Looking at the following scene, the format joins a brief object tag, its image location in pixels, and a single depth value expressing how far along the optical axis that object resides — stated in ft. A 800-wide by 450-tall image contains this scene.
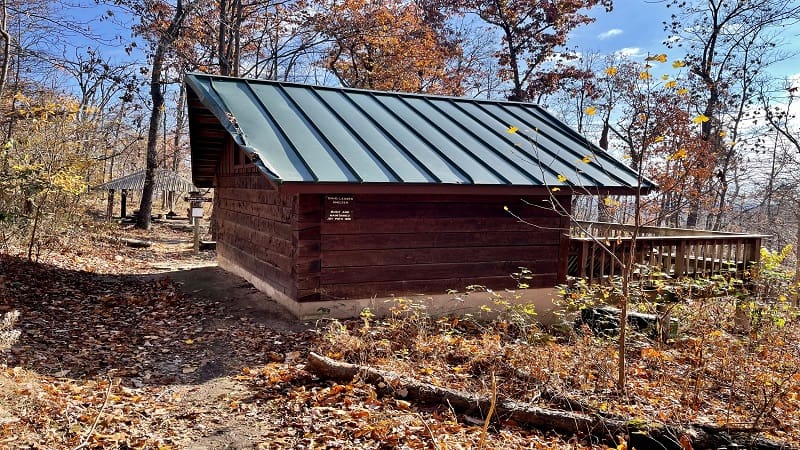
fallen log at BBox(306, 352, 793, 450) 14.53
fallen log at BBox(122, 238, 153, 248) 57.31
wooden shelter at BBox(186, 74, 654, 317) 26.05
